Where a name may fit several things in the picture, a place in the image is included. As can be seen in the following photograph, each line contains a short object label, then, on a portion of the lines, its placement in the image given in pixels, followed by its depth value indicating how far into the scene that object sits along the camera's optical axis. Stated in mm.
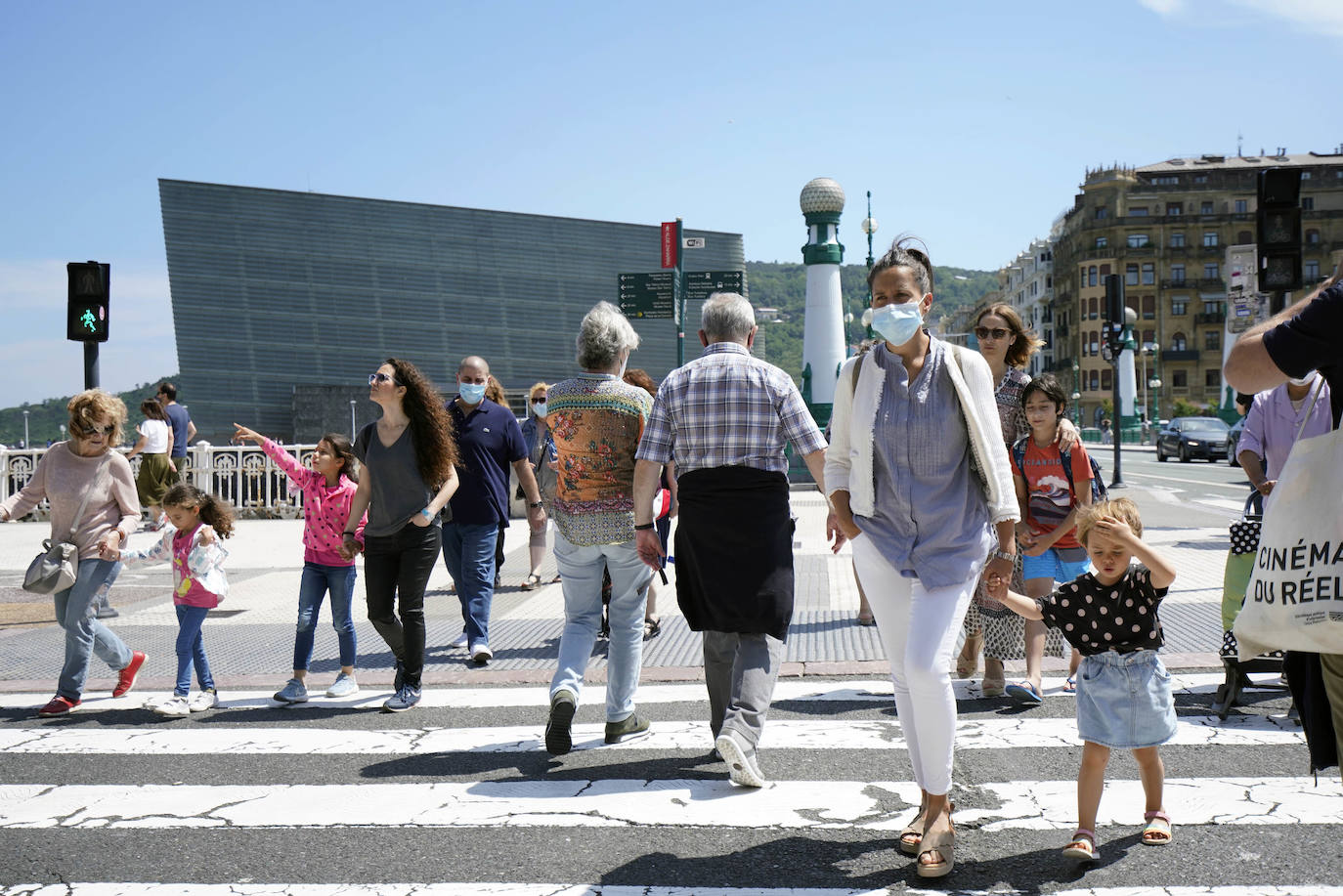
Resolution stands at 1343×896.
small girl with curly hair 6246
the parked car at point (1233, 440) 29244
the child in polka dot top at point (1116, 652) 3686
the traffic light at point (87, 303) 10016
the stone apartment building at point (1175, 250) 95875
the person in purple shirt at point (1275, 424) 6156
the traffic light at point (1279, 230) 9328
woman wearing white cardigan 3695
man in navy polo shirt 7454
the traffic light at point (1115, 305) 24250
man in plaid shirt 4641
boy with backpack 5707
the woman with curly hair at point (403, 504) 6203
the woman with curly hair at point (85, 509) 6289
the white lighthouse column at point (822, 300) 31656
